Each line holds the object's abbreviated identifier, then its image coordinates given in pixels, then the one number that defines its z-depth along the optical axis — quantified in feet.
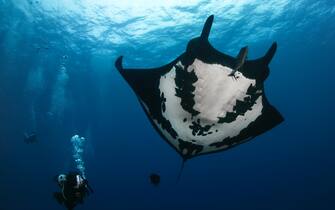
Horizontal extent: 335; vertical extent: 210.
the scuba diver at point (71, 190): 14.82
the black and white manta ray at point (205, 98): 12.38
